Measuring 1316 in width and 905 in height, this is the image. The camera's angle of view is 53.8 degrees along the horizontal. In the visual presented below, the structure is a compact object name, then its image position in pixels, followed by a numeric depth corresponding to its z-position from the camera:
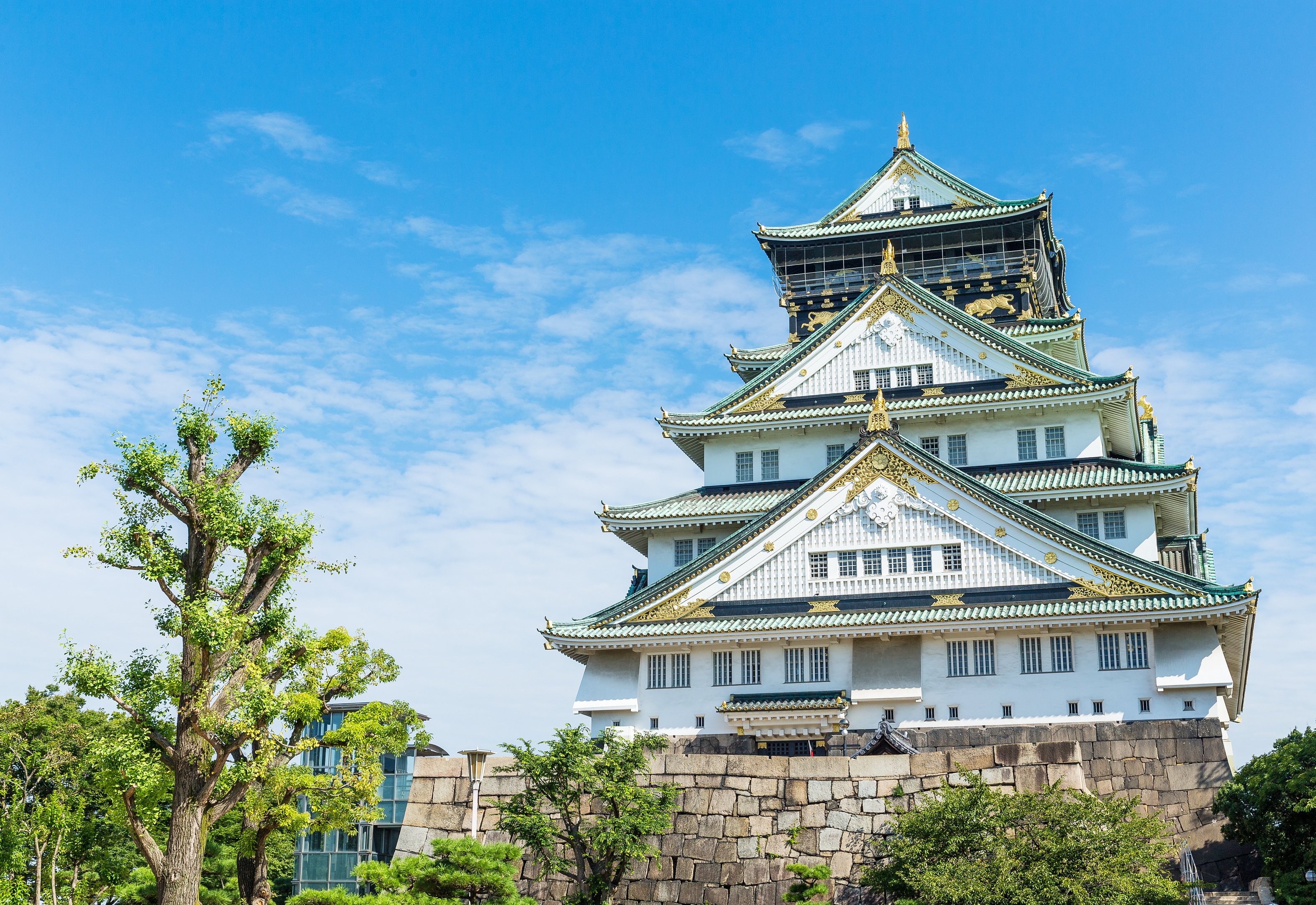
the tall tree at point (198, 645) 21.53
